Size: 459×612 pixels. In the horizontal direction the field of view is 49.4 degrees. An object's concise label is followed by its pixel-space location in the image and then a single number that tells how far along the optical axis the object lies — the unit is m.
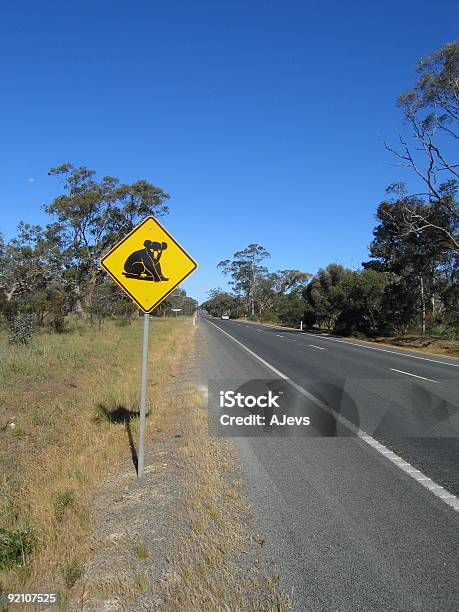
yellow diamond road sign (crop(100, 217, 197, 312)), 5.34
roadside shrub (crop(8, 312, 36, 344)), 19.05
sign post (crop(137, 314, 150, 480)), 5.15
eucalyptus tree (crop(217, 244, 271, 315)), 110.38
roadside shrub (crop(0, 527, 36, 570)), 3.66
